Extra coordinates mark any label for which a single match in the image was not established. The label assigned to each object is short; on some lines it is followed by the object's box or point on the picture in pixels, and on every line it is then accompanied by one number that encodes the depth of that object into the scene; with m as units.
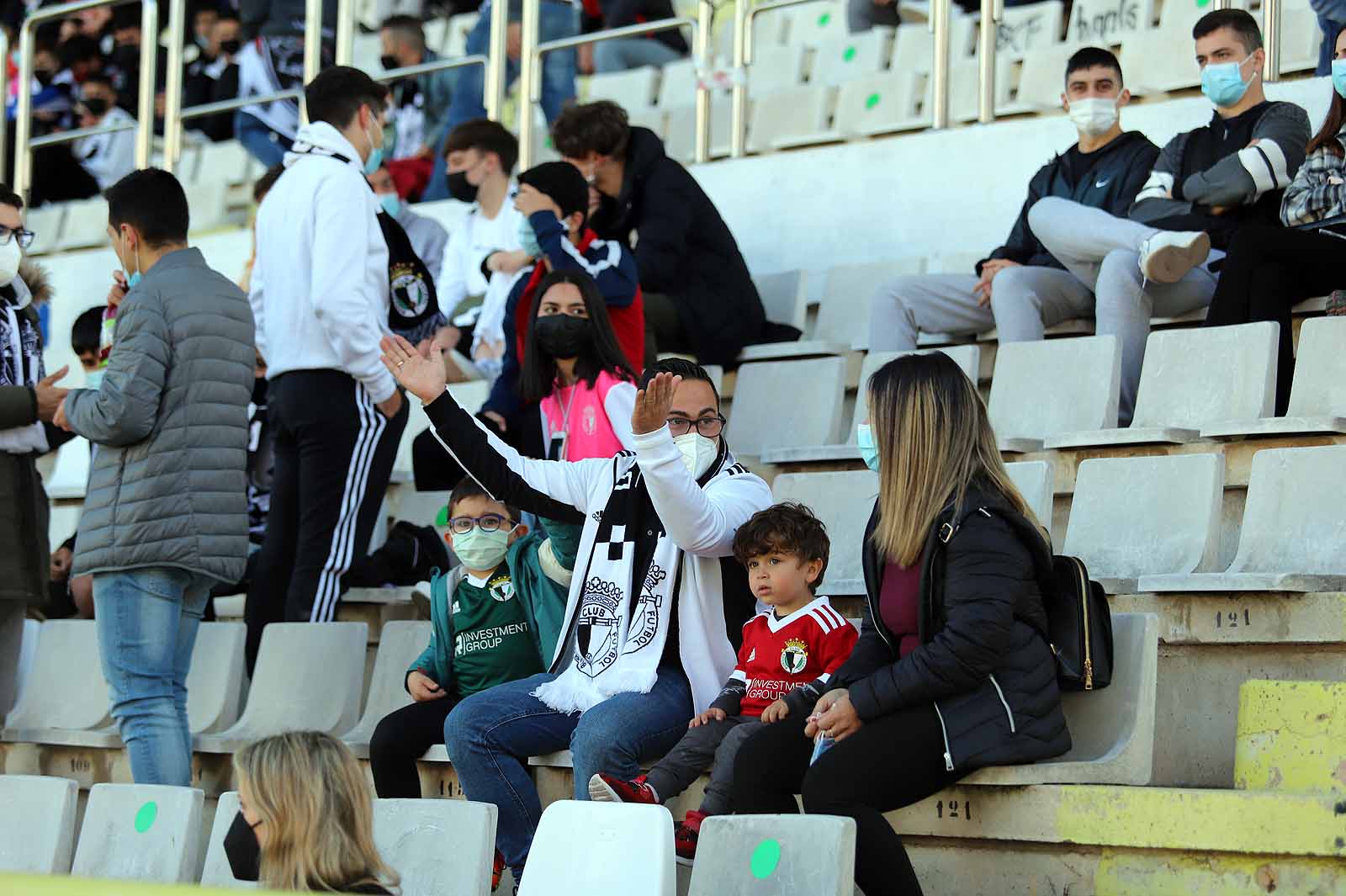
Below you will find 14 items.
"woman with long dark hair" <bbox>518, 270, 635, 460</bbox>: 9.16
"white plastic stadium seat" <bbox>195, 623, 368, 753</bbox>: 9.48
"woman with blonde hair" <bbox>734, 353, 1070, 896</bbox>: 6.60
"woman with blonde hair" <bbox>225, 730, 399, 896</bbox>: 5.57
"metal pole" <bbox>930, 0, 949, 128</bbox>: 12.94
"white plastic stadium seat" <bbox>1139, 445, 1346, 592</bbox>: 7.86
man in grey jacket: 8.52
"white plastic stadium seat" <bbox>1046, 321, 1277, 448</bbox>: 8.99
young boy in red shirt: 7.36
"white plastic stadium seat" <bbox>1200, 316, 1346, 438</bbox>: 8.66
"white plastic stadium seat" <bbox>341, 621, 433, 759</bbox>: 9.34
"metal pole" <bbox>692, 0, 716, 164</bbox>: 14.23
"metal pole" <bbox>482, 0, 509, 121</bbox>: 15.16
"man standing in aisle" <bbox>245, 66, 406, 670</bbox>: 9.70
